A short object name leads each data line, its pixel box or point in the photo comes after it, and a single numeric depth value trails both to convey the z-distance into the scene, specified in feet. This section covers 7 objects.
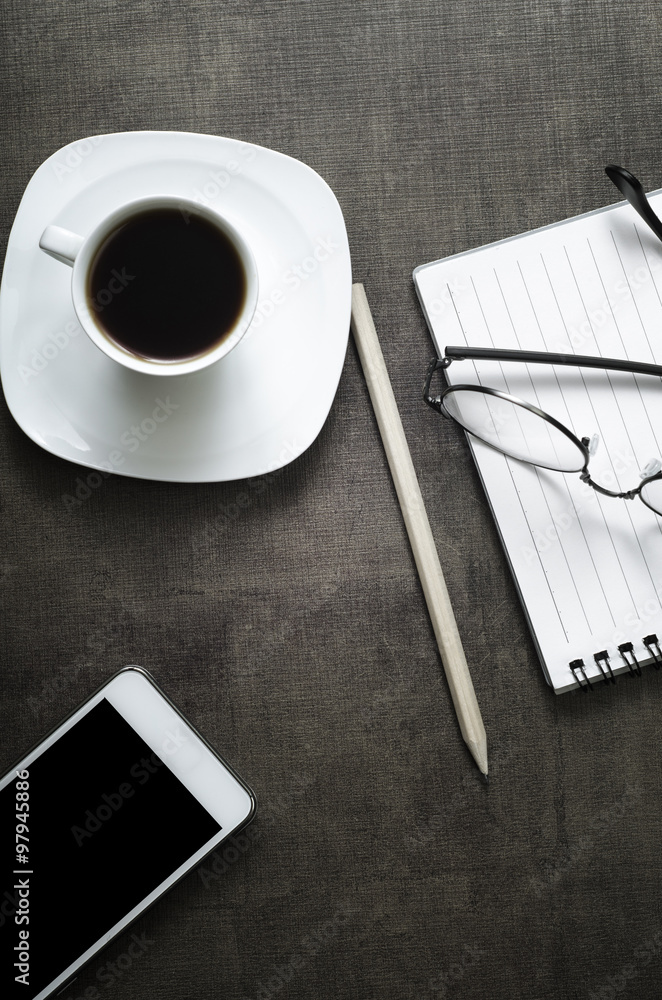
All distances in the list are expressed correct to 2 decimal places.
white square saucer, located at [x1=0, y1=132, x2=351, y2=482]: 1.86
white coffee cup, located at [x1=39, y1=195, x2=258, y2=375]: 1.68
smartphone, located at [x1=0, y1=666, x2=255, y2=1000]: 2.03
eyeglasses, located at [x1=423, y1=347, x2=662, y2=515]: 1.97
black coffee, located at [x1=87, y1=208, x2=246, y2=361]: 1.73
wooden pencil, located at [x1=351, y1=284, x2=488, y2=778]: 2.08
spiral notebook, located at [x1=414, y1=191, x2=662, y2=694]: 2.07
